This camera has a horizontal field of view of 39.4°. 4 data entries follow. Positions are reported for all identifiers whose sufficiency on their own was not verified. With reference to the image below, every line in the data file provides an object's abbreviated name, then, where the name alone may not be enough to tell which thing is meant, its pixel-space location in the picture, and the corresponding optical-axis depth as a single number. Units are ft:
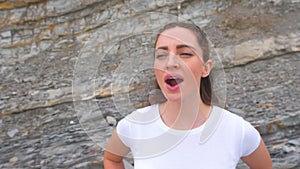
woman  4.30
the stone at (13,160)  12.76
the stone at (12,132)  14.65
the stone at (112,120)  8.10
